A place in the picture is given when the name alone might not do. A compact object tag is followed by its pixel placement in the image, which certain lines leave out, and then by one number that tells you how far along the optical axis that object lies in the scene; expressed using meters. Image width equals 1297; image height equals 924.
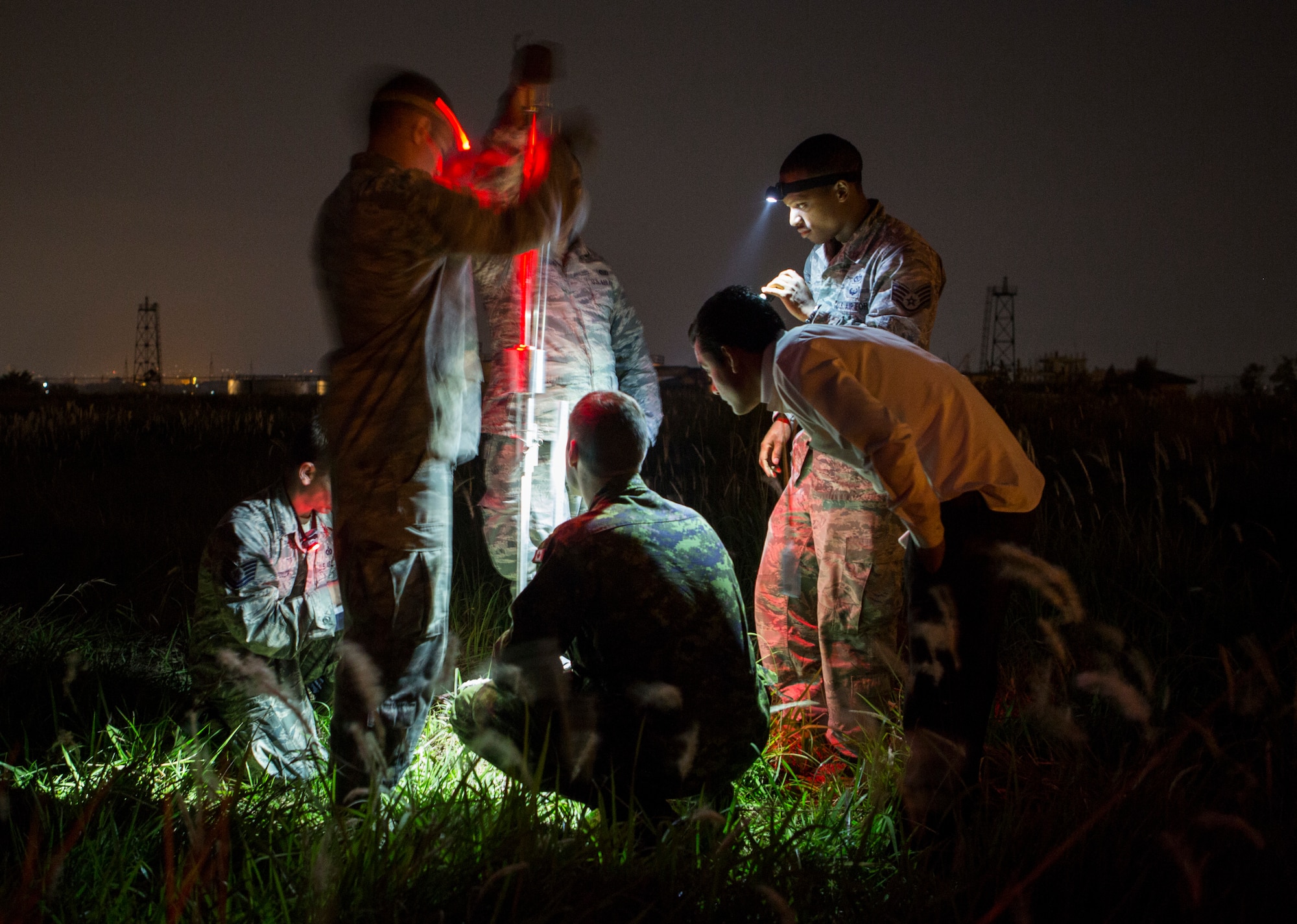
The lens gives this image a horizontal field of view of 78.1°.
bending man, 2.03
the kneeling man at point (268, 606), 2.91
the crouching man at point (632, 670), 2.09
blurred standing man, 2.00
